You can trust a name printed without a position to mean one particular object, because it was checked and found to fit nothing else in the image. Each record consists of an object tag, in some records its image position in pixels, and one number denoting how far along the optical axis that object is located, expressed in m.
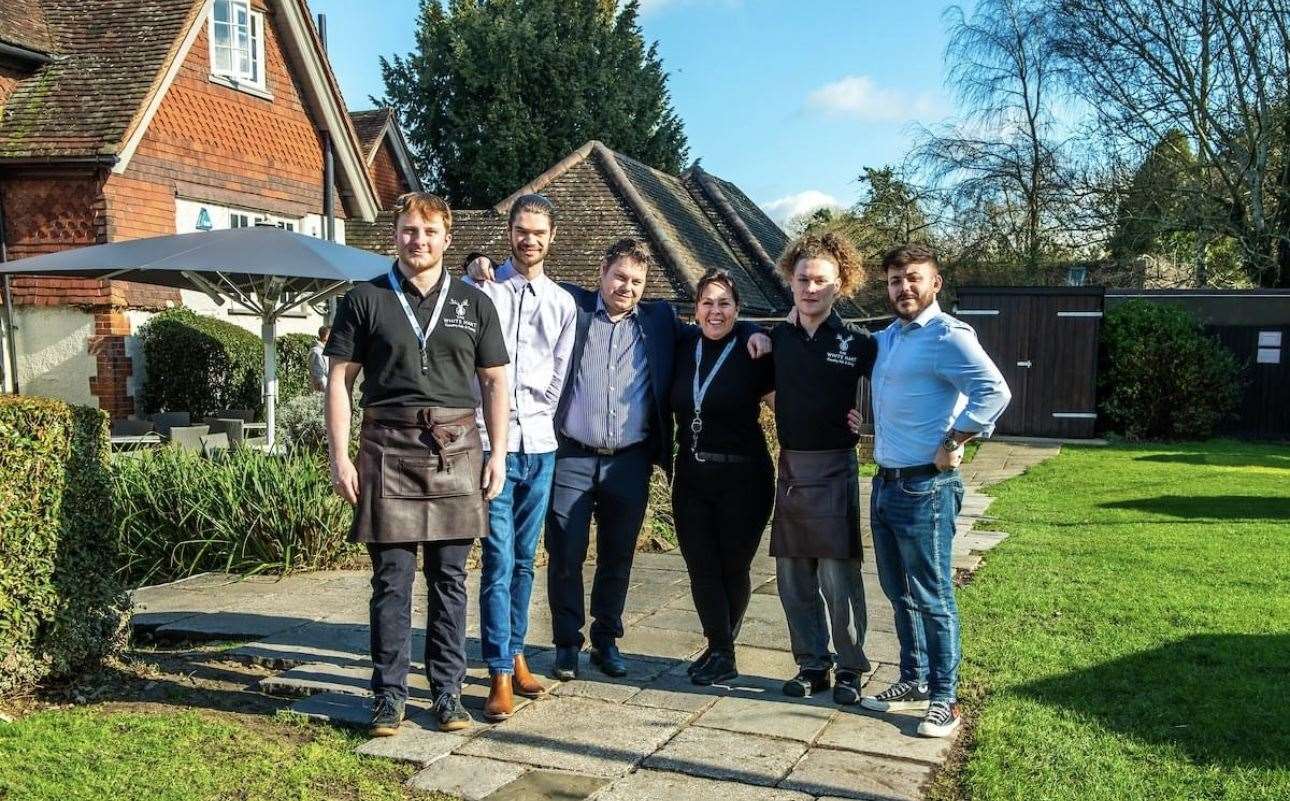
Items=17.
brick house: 15.04
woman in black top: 4.59
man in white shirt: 4.38
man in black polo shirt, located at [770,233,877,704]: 4.38
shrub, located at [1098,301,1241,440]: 17.64
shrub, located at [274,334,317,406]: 17.17
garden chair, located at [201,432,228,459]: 9.84
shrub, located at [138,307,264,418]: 15.55
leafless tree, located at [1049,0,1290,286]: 22.52
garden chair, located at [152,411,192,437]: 12.64
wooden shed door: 17.81
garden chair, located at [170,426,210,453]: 10.32
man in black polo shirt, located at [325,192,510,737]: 3.97
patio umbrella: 9.54
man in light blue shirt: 4.04
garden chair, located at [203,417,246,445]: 11.48
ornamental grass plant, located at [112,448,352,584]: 7.00
